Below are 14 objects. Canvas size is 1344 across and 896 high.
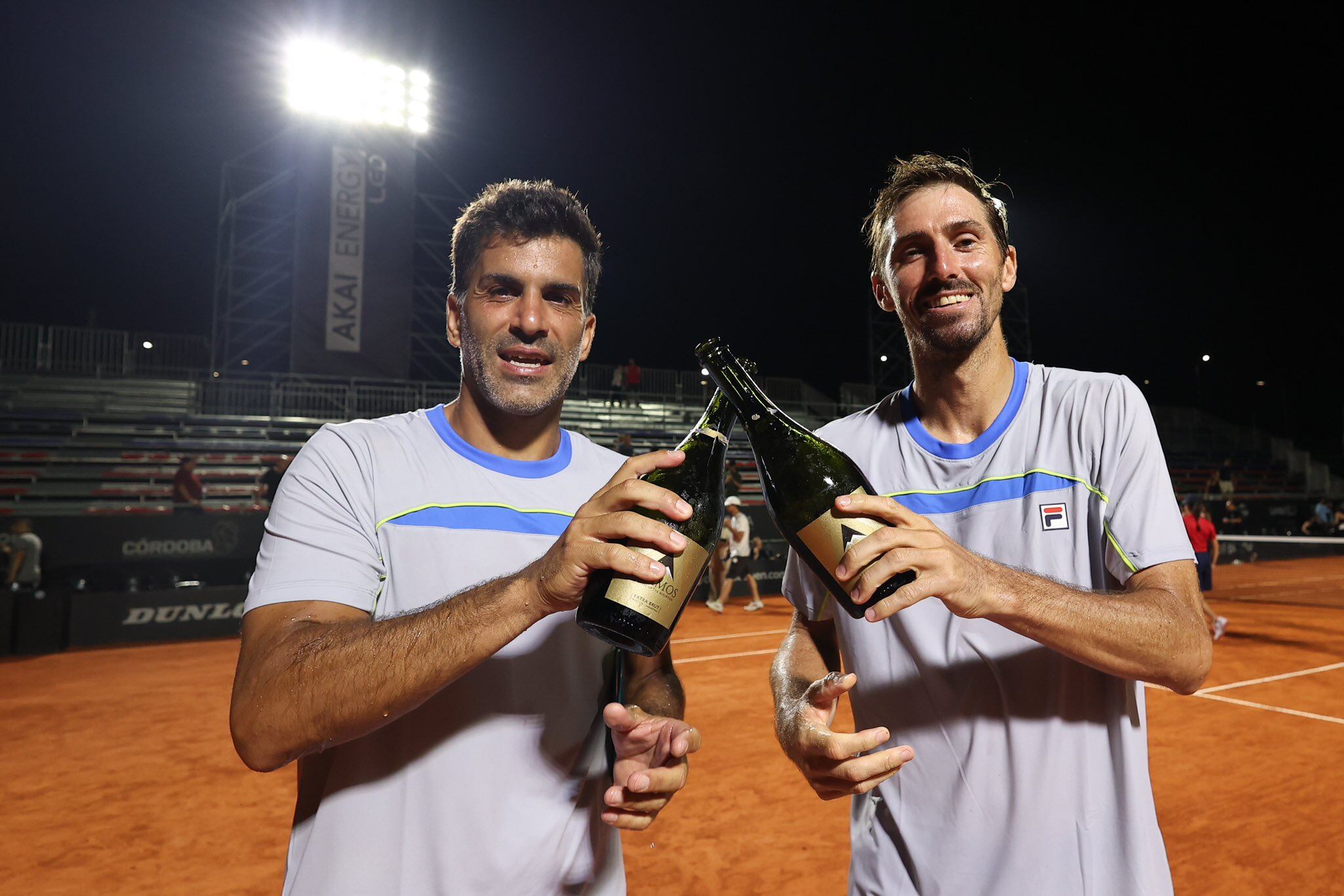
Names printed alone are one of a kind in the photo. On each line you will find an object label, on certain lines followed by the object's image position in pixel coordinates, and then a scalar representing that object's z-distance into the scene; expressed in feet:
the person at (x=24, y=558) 31.12
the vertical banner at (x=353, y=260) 52.60
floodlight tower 52.70
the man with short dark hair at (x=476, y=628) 4.21
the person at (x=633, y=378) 74.69
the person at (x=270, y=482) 37.50
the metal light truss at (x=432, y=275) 66.18
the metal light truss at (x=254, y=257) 60.44
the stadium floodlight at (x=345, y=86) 54.90
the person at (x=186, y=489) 39.24
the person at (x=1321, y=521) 69.51
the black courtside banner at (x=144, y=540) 33.60
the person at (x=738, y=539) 42.60
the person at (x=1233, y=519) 68.33
